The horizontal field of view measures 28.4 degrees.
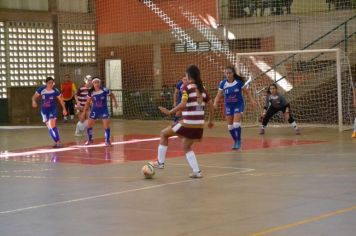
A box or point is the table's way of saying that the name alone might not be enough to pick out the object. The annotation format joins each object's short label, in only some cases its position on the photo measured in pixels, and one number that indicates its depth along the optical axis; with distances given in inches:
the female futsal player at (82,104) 827.4
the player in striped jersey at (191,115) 455.5
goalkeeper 814.5
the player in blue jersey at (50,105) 710.5
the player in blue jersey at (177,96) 784.3
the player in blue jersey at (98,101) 722.8
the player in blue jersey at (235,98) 644.7
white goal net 916.0
